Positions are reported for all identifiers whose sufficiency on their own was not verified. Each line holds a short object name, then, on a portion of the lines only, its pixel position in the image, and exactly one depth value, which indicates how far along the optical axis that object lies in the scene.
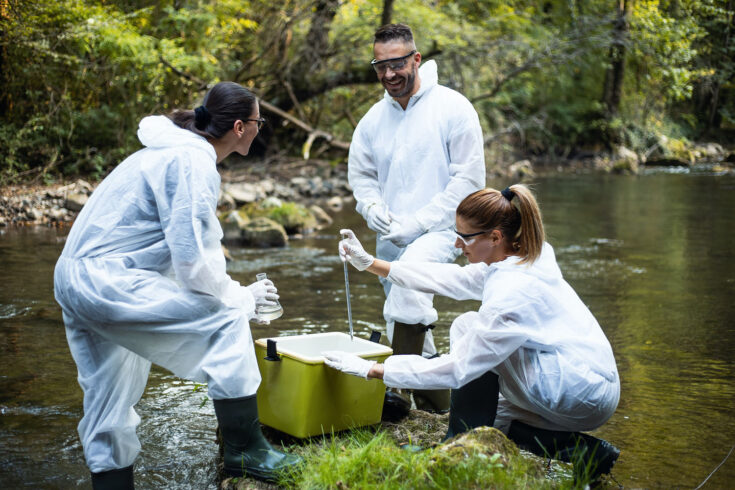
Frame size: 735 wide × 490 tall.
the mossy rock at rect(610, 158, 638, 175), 24.55
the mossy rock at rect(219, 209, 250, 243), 10.48
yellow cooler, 3.18
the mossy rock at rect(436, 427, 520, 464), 2.62
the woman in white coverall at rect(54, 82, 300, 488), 2.77
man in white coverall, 4.05
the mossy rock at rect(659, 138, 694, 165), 26.08
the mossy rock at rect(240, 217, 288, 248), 10.36
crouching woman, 2.90
